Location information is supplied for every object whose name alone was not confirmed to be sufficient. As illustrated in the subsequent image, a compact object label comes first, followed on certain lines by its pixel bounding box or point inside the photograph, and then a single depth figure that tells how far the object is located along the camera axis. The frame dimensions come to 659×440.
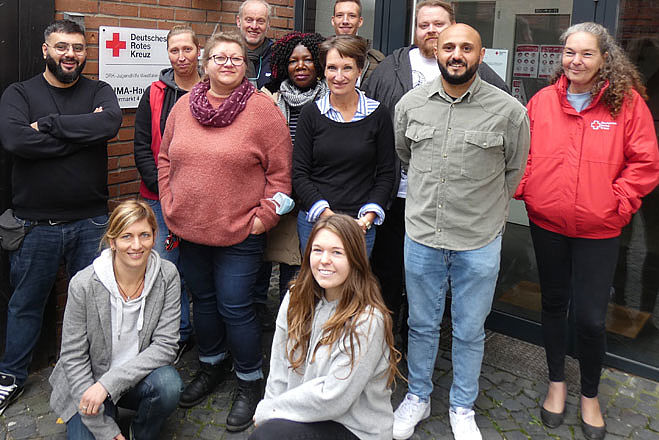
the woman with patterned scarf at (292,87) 4.02
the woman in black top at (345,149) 3.69
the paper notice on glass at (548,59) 4.66
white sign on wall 4.58
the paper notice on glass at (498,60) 4.88
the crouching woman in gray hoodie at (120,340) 3.38
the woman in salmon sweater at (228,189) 3.63
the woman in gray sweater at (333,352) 2.90
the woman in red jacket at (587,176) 3.51
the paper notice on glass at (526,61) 4.76
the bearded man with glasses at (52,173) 3.80
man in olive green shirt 3.43
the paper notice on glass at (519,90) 4.85
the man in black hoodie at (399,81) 3.98
